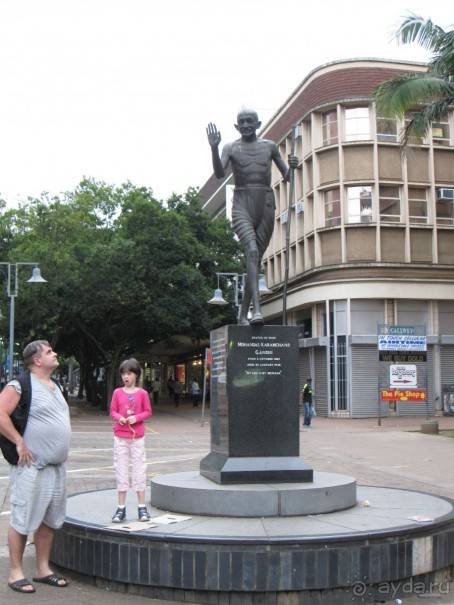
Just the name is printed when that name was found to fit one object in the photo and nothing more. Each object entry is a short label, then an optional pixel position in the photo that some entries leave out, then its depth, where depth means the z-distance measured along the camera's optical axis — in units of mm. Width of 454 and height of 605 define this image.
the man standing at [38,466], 5730
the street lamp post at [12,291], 27922
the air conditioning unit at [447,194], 35172
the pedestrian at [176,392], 45281
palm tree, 20641
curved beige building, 34156
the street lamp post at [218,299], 29372
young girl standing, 6699
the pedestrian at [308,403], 27578
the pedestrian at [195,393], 43553
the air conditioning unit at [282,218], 41450
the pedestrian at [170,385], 54875
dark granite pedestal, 7793
